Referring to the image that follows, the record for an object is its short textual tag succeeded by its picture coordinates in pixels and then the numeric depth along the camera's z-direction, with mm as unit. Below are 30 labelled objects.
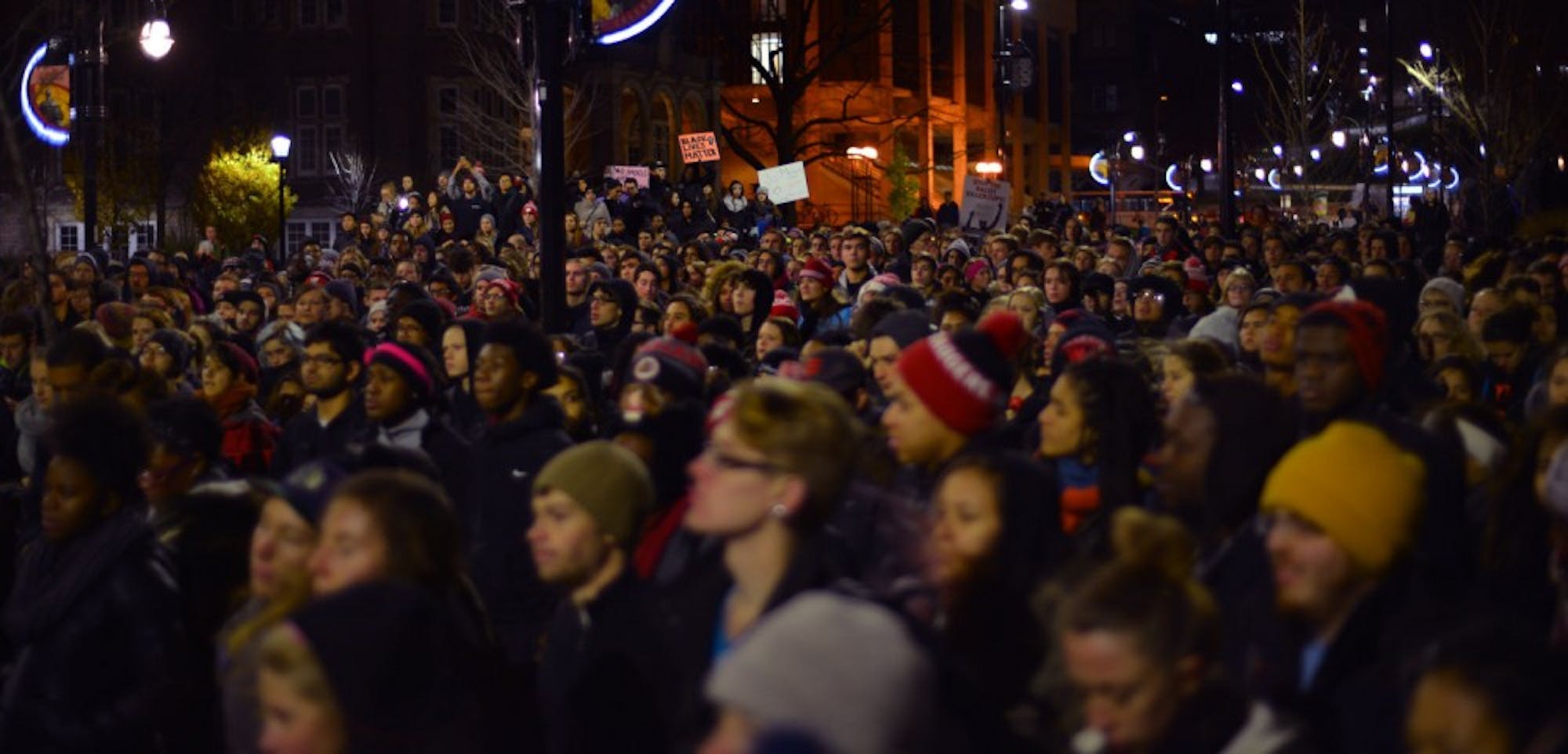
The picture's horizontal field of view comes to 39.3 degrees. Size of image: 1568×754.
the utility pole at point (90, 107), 23828
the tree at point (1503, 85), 41094
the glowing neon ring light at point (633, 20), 13539
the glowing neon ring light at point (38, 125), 27797
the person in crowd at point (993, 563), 4738
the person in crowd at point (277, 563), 5195
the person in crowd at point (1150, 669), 4000
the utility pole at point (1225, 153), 26172
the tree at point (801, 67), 51875
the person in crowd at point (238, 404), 9695
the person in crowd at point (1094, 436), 7031
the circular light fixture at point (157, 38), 25766
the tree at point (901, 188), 62156
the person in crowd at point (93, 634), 5664
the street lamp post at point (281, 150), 37469
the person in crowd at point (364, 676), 4199
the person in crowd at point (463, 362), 9945
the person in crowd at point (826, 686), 3092
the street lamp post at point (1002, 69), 44875
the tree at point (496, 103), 46750
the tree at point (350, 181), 52844
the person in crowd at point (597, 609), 4996
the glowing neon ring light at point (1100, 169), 56653
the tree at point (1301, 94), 47156
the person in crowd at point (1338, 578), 4723
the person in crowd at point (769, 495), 4578
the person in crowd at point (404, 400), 8359
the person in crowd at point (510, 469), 7543
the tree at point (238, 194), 50062
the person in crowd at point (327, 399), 8961
